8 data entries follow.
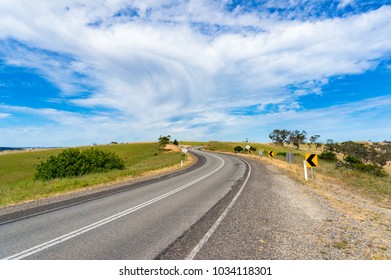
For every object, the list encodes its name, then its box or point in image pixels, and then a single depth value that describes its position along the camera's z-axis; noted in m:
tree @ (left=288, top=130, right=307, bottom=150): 136.14
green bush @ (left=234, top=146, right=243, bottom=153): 64.29
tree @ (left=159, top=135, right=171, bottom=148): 74.18
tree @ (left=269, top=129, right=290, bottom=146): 141.12
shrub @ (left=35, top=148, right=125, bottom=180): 24.20
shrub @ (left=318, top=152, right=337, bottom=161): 43.71
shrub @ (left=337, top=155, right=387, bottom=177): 23.19
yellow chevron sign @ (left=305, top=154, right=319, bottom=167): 14.67
